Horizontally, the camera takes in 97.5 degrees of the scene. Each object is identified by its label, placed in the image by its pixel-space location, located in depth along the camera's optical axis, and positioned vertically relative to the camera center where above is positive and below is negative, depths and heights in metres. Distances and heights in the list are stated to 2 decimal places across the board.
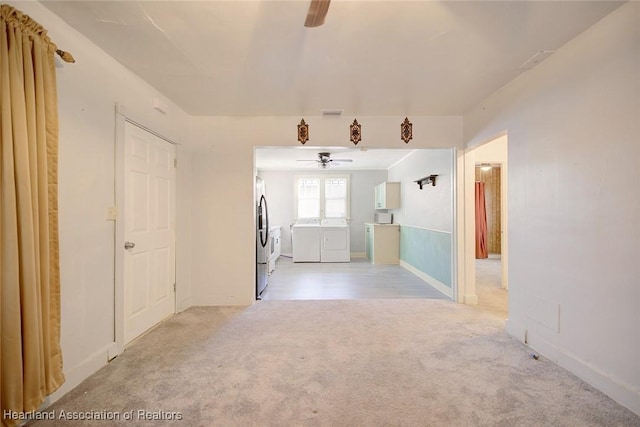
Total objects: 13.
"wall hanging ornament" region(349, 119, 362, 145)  3.44 +1.00
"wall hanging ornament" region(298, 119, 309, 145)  3.42 +1.00
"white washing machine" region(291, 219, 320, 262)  6.50 -0.70
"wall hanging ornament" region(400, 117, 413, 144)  3.45 +1.02
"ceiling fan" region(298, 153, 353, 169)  5.20 +1.06
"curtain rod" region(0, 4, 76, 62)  1.32 +0.96
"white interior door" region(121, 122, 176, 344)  2.38 -0.16
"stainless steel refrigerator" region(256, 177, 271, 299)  3.71 -0.36
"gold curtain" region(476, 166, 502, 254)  7.51 +0.14
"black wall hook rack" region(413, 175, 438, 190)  4.28 +0.52
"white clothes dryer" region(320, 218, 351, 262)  6.50 -0.72
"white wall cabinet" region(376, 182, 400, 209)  6.21 +0.39
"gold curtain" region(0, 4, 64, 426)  1.29 -0.01
